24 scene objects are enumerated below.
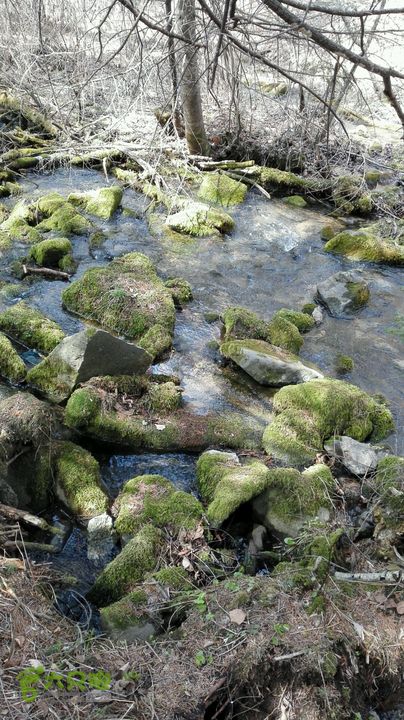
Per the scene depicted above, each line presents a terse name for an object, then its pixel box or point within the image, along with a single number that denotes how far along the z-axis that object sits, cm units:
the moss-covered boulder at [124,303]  691
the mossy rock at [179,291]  761
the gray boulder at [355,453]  505
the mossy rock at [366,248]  894
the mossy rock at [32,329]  641
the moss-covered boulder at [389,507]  408
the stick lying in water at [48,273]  778
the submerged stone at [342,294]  775
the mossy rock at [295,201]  1077
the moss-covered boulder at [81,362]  552
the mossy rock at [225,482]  441
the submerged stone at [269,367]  622
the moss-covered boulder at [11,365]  589
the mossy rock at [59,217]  895
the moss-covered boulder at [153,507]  436
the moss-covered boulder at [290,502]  441
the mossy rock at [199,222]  931
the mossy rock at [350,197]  1046
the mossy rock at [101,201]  956
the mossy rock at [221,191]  1051
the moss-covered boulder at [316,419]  539
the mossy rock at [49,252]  802
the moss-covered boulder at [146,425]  535
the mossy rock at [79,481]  457
